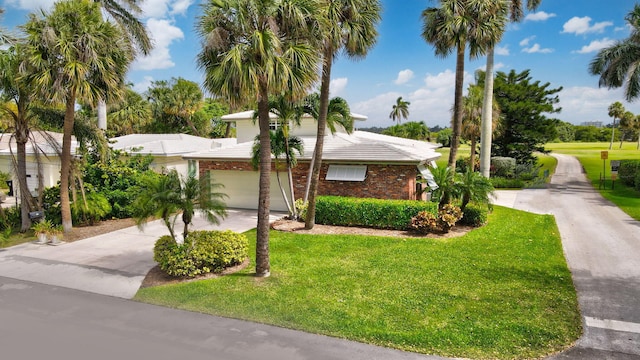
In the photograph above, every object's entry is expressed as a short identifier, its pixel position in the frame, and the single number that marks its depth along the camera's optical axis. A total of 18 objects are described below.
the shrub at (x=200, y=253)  9.63
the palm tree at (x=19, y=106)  12.38
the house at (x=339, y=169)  16.53
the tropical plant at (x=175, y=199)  9.48
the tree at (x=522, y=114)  35.00
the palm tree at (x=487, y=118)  20.14
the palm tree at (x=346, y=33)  12.52
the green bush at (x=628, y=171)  25.47
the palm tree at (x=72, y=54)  11.98
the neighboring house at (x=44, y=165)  21.25
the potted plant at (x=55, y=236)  13.11
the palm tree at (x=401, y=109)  78.31
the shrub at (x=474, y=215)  15.37
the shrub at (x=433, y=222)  13.91
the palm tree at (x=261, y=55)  8.69
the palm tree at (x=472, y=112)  29.94
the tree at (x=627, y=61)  23.28
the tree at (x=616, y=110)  57.84
